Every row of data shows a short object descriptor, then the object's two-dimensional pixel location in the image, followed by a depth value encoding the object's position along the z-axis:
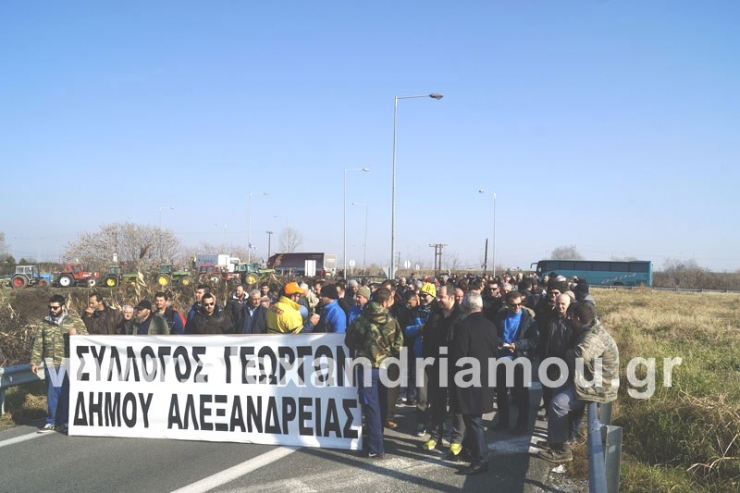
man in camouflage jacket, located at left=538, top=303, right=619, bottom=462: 5.98
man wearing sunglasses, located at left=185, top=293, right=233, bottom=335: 8.48
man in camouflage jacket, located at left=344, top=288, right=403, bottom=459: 6.43
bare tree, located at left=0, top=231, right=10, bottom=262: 81.66
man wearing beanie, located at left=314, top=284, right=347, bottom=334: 8.41
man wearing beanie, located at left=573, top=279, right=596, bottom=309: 10.25
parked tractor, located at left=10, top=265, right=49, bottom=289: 40.10
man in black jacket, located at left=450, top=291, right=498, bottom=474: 5.97
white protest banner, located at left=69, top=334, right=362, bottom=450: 6.99
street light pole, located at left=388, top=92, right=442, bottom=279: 28.50
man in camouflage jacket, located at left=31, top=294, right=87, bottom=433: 7.66
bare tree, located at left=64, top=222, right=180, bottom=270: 52.09
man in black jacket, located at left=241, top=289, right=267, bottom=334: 9.65
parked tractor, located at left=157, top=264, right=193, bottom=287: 42.92
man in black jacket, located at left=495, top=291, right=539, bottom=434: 7.65
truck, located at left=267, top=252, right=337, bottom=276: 74.44
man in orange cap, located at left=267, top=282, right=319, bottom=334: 7.68
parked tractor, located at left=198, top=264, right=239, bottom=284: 24.89
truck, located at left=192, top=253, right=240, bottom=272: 60.33
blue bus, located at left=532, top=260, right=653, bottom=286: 62.69
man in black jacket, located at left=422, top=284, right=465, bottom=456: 6.64
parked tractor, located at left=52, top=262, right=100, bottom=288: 44.19
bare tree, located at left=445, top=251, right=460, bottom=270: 94.96
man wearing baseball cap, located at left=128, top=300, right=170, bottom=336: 8.36
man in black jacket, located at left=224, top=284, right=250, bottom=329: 10.22
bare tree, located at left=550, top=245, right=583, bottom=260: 130.56
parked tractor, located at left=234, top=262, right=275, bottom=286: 44.56
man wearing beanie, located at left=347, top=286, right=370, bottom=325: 8.38
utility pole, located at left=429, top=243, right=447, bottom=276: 68.62
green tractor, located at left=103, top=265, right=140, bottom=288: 38.88
